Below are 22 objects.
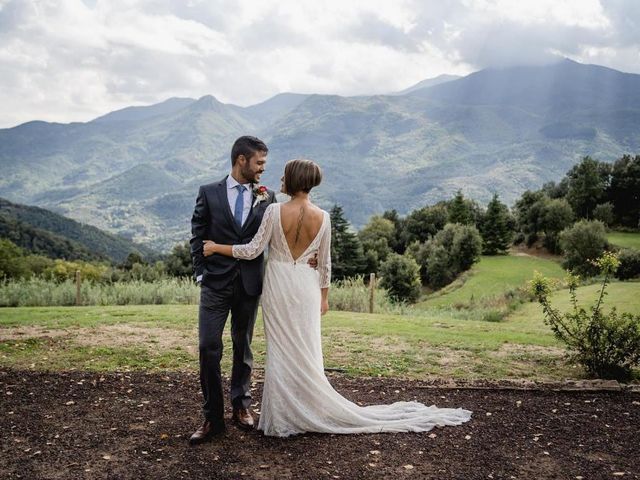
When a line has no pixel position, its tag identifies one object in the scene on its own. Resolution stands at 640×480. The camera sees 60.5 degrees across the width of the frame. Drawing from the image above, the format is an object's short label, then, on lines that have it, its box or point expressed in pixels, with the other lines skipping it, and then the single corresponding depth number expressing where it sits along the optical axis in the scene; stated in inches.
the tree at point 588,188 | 2839.6
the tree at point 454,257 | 2568.9
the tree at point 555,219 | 2674.7
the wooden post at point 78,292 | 711.8
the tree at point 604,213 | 2697.6
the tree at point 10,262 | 1824.6
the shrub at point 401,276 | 2050.9
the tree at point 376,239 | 2810.0
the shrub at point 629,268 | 1759.4
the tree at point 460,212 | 3137.8
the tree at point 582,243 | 2151.8
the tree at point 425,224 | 3302.2
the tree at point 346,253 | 2679.6
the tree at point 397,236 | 3353.8
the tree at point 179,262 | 2134.6
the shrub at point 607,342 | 310.5
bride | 219.3
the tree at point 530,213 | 2807.6
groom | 214.4
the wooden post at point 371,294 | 725.6
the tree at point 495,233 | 2871.6
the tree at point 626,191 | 2751.0
